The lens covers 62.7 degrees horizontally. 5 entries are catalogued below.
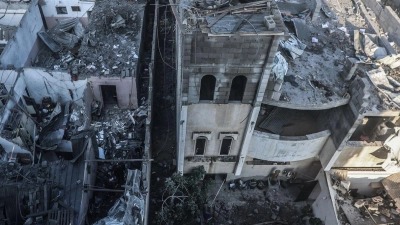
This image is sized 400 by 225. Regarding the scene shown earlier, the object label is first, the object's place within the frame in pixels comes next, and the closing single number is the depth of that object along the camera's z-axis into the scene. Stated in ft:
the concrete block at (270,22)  42.86
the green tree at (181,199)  60.03
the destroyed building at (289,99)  45.96
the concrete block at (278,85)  51.71
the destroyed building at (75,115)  51.21
